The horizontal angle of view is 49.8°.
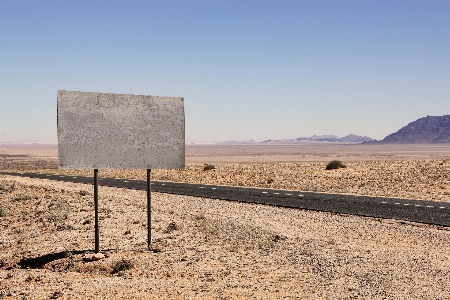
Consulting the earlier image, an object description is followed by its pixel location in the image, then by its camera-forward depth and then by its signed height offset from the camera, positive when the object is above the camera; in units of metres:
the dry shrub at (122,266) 10.41 -2.63
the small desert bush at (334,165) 48.88 -2.28
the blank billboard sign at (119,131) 11.13 +0.32
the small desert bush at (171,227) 14.80 -2.60
